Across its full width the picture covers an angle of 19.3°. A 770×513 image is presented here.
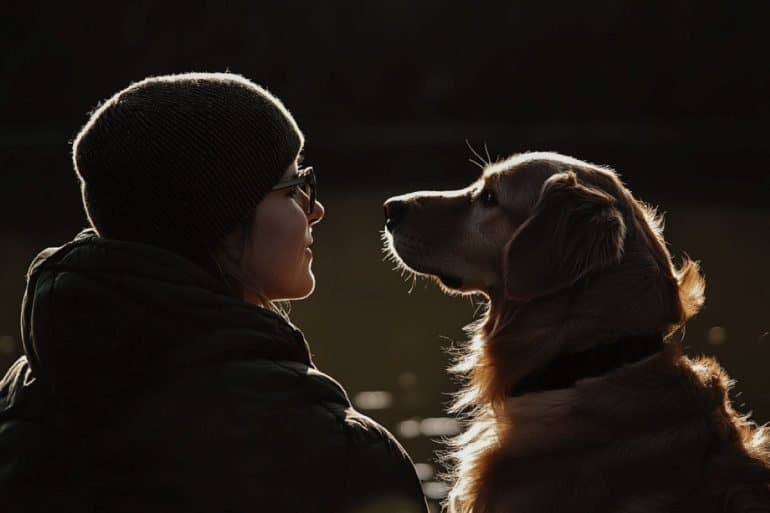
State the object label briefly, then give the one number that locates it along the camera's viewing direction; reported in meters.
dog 6.58
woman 4.92
